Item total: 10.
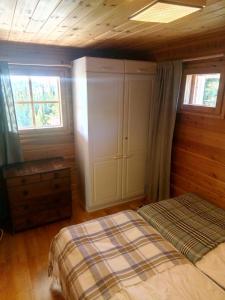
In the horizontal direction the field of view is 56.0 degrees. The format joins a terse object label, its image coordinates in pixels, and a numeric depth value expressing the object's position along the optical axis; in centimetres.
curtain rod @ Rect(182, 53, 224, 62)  206
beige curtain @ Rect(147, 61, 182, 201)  259
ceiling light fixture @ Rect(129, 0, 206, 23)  110
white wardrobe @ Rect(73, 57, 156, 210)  256
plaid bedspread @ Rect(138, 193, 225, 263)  164
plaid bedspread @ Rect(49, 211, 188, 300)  130
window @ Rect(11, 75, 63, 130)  272
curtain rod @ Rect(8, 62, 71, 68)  257
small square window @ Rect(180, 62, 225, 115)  216
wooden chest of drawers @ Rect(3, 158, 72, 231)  240
